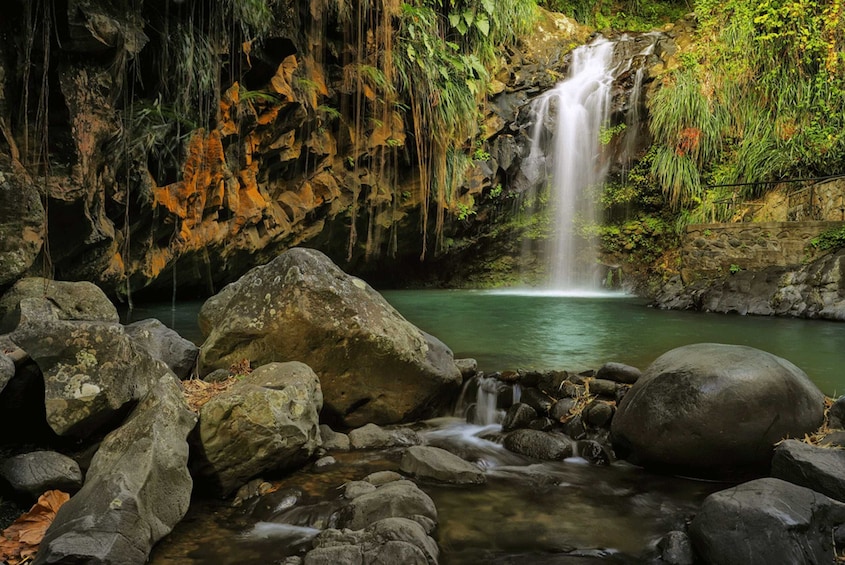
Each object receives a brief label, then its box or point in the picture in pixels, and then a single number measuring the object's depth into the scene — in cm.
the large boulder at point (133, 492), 206
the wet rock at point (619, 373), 442
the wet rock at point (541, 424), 408
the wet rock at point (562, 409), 414
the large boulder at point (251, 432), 286
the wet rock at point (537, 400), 429
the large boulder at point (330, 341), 407
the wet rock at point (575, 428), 388
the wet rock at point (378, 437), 373
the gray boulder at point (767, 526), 211
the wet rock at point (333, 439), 364
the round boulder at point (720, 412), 311
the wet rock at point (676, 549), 235
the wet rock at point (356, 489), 290
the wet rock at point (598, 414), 390
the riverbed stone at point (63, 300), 421
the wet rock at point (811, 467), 254
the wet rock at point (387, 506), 258
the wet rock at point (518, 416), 418
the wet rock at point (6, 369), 264
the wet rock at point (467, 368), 485
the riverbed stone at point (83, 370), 267
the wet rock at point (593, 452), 354
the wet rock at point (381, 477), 306
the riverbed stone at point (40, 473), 247
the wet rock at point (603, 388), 423
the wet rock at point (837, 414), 338
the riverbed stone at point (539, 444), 364
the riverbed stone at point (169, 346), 396
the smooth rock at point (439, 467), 318
